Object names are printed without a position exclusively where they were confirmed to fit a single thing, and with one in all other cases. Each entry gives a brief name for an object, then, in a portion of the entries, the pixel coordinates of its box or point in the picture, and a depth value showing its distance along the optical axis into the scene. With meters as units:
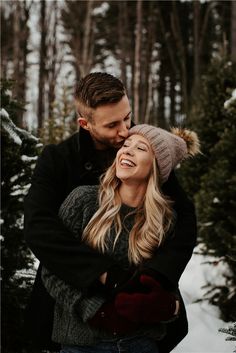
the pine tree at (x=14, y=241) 3.58
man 2.07
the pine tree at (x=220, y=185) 5.21
